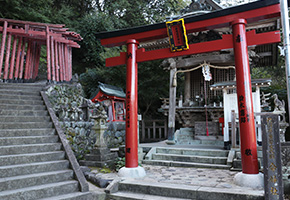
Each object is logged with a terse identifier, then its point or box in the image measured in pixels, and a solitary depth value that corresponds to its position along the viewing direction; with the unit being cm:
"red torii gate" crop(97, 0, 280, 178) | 549
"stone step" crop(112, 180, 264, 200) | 472
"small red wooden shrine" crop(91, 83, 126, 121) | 1543
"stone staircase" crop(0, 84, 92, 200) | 480
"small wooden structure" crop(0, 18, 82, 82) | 1054
